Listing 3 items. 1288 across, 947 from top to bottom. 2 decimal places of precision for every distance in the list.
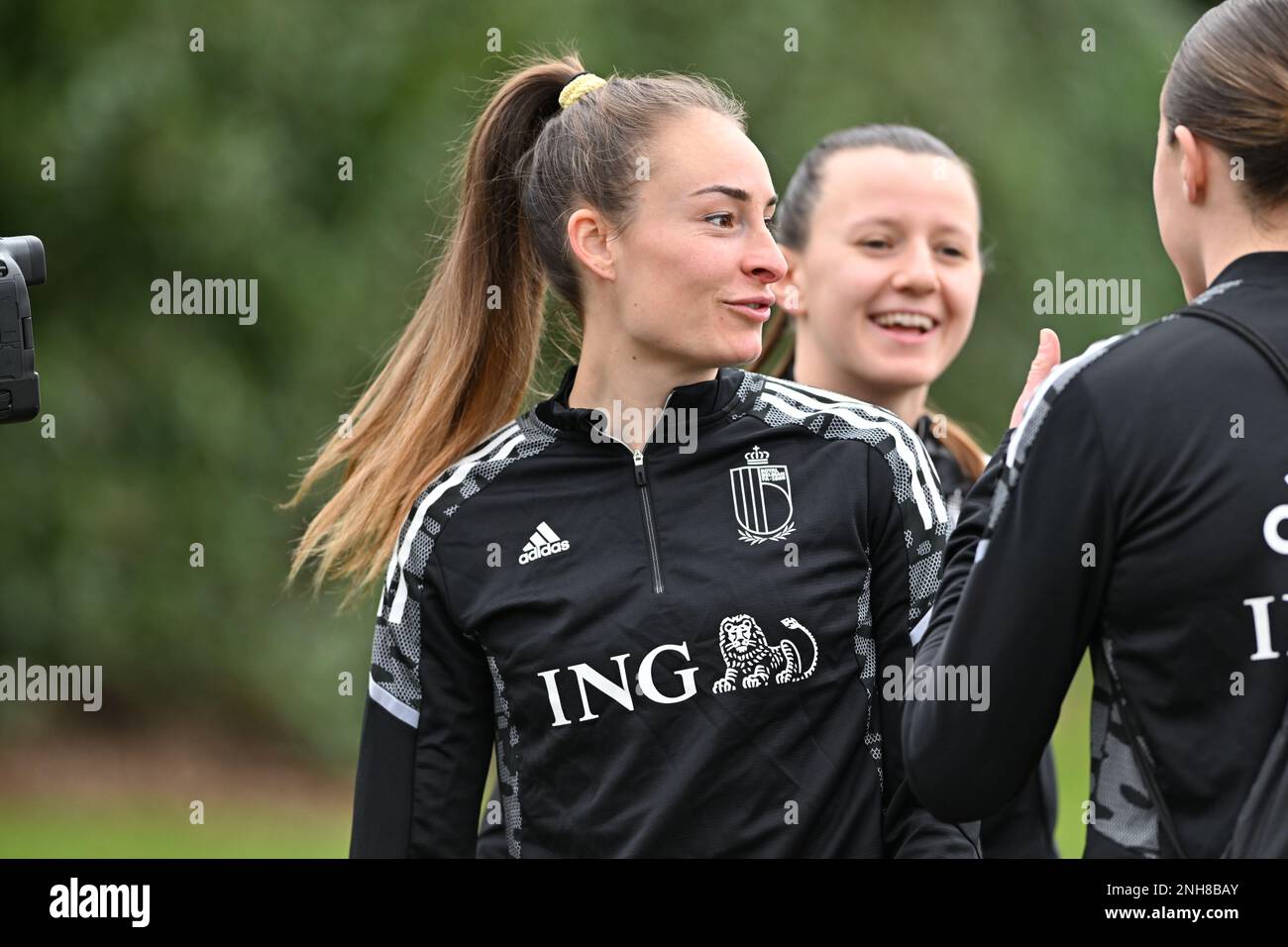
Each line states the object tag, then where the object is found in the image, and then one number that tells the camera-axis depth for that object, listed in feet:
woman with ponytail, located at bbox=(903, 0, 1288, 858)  6.26
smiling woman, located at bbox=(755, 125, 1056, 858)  11.82
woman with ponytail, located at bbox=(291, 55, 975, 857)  8.27
